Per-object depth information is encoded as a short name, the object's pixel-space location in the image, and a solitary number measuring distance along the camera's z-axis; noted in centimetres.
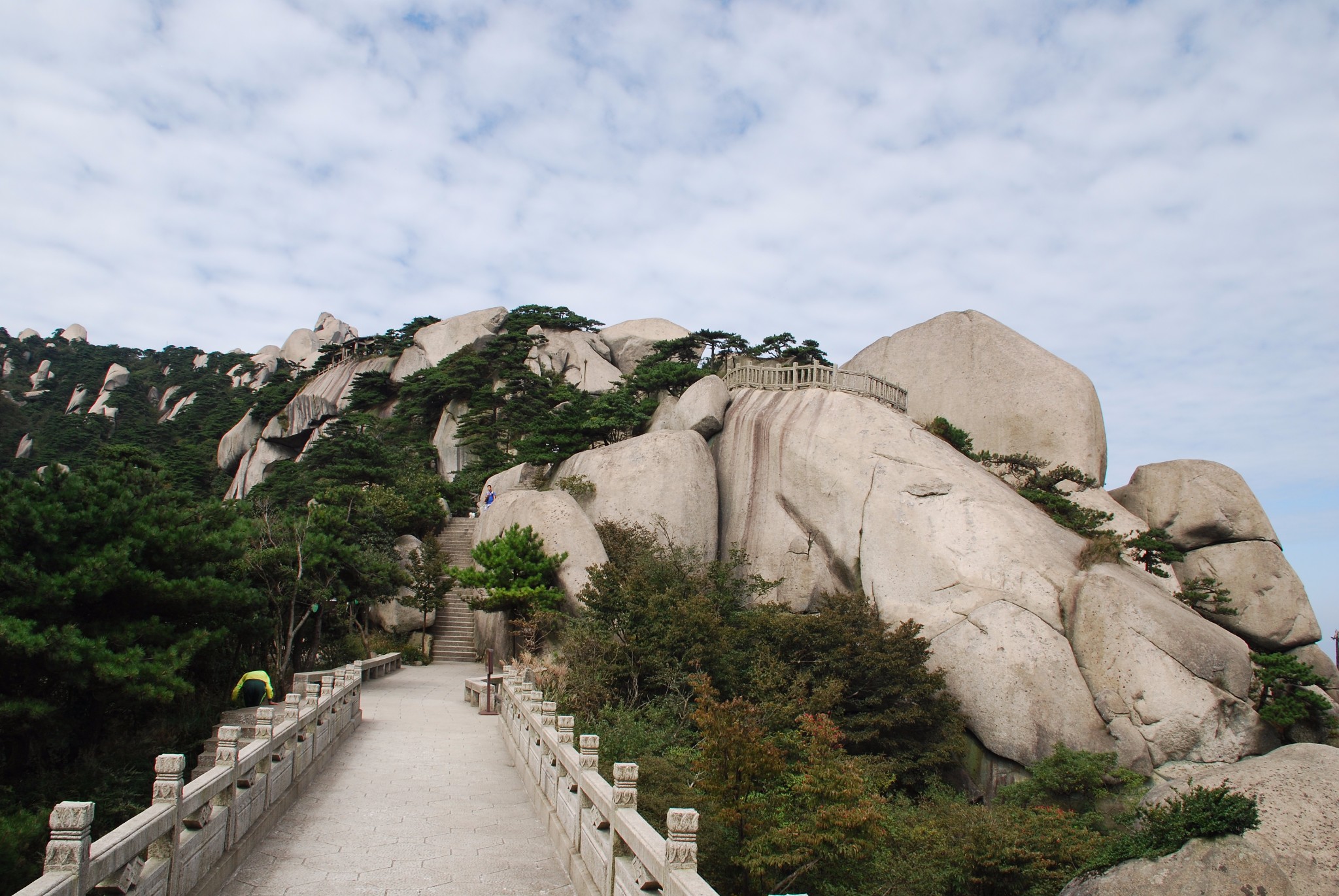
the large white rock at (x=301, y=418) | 4856
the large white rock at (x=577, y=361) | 4700
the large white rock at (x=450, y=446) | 4347
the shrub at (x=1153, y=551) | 2175
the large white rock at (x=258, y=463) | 4903
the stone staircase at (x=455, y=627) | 2730
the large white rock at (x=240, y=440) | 5253
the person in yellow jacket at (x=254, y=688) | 1230
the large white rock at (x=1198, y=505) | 2342
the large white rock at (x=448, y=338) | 4984
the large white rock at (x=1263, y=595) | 2214
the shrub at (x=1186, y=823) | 958
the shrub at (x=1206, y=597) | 2058
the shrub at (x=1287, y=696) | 1700
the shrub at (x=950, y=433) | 2505
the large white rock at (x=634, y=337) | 5038
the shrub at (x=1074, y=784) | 1498
